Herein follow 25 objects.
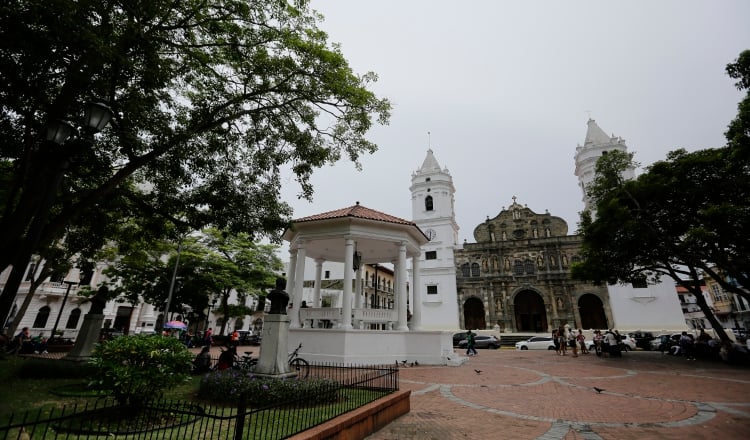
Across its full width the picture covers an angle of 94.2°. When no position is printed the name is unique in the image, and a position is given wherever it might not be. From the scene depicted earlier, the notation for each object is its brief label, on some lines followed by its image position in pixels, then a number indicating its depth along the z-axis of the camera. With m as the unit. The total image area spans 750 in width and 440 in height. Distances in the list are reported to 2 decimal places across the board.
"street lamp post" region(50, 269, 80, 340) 31.14
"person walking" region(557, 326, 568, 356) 22.42
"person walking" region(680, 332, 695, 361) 18.72
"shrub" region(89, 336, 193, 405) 4.99
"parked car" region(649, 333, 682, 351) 23.14
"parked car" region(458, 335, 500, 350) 30.12
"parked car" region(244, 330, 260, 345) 31.36
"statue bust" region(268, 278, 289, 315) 8.09
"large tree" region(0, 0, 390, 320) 5.70
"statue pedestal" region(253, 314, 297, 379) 7.40
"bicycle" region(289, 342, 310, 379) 10.82
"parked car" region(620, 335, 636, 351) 26.11
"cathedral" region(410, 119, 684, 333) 37.69
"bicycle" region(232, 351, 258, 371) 9.45
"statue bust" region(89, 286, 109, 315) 10.67
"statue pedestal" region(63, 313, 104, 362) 9.98
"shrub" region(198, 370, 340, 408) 6.17
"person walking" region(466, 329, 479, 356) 22.51
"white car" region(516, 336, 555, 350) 27.81
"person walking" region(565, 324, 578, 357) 20.77
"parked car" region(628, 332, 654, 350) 26.21
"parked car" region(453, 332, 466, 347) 30.83
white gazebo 14.27
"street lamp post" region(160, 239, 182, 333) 20.49
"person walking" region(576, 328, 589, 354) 23.08
